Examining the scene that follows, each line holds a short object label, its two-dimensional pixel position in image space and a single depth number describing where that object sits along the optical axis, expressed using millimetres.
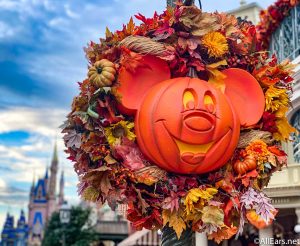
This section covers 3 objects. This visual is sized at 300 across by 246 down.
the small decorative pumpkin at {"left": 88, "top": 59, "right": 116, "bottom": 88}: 3459
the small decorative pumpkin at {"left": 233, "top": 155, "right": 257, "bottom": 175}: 3502
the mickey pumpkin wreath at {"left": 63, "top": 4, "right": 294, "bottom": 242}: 3381
